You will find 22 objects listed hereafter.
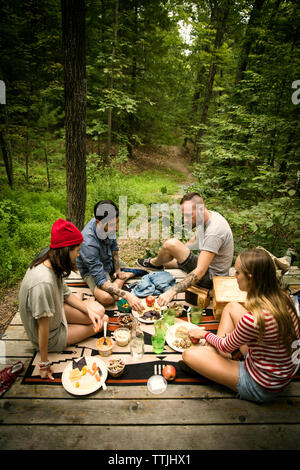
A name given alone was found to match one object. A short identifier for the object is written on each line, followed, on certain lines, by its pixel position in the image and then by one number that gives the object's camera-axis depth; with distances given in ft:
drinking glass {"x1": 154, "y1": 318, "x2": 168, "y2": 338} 7.60
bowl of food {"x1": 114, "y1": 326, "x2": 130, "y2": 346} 7.79
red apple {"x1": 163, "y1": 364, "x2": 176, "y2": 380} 6.64
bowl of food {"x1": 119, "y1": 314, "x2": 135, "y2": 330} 8.51
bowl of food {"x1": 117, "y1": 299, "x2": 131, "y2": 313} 9.22
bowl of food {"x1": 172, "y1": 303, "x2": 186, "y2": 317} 9.18
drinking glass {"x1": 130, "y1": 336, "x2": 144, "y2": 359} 7.35
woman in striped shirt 5.24
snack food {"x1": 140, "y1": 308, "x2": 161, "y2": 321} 8.83
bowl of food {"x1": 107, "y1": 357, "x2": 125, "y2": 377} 6.61
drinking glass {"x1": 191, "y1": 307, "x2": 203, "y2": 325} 8.65
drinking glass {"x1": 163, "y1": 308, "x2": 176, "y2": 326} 8.63
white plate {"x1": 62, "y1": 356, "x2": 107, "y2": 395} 6.23
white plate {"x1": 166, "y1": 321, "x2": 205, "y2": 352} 7.70
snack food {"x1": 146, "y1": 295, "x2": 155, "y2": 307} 9.41
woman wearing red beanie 6.08
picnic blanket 6.67
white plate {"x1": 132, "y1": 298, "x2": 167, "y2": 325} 8.71
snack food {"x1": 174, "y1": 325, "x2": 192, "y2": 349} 7.75
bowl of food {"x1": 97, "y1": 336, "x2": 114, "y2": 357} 7.35
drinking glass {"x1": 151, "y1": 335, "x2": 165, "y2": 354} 7.51
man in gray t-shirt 9.29
